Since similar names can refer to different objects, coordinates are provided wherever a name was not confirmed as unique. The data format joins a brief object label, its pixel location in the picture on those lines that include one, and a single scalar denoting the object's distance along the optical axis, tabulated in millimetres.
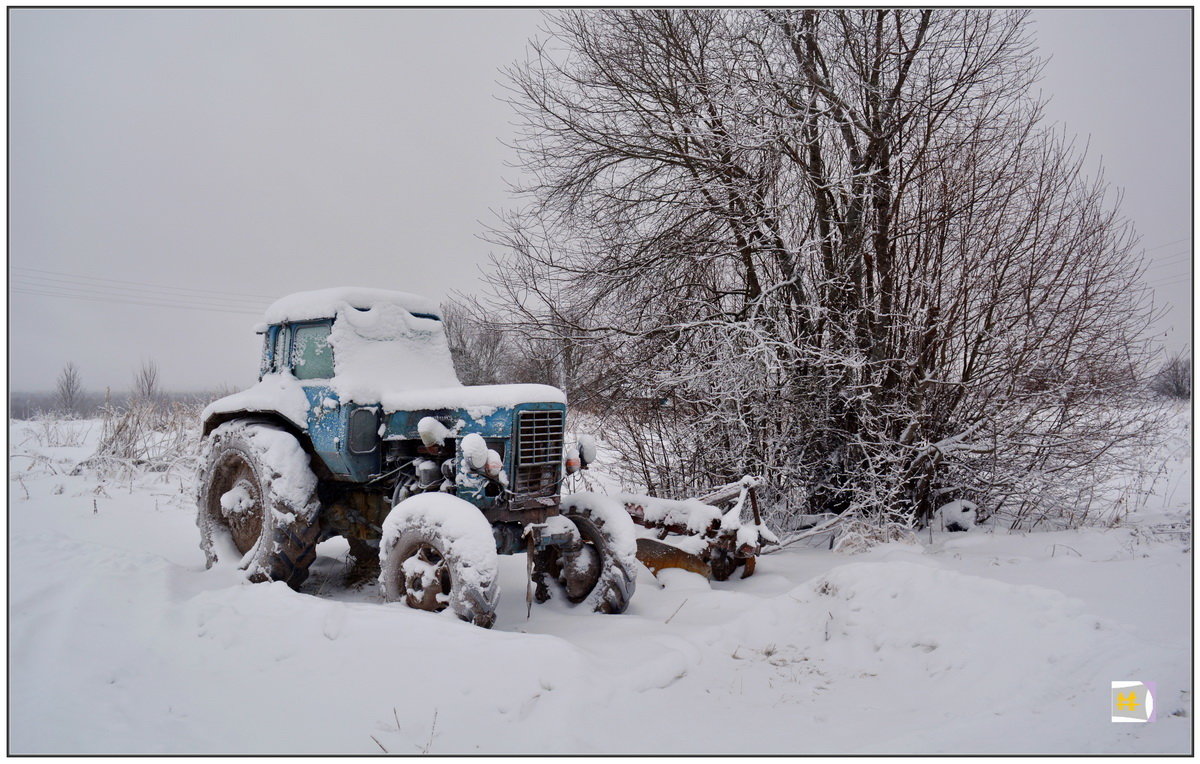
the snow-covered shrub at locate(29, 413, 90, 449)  10953
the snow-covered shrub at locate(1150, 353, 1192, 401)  6799
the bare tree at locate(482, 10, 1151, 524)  6797
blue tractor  4066
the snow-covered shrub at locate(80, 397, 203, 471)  9852
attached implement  5441
